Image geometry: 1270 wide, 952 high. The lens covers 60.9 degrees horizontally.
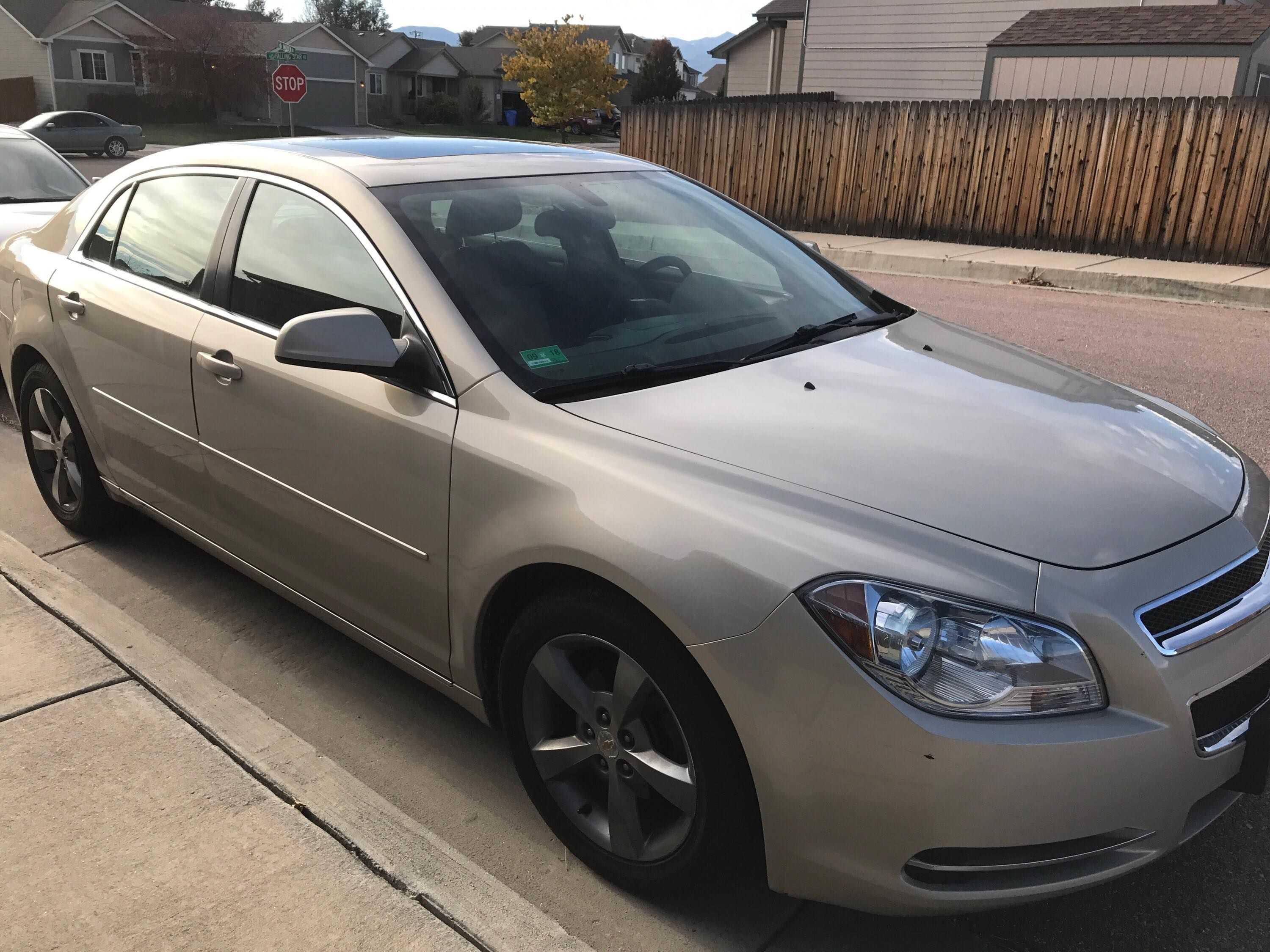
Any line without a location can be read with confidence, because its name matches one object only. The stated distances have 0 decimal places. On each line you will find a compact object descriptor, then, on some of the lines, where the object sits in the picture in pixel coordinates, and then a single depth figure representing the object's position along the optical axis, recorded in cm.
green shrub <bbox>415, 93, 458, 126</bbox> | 6431
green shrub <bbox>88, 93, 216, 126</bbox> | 5203
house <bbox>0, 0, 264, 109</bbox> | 5084
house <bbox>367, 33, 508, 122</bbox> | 6888
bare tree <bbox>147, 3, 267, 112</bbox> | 5225
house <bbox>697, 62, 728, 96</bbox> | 5703
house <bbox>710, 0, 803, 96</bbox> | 3038
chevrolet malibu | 198
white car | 731
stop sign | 2188
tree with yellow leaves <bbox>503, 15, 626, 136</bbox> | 5341
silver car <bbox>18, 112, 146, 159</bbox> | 3409
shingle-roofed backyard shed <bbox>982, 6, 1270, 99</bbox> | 1602
